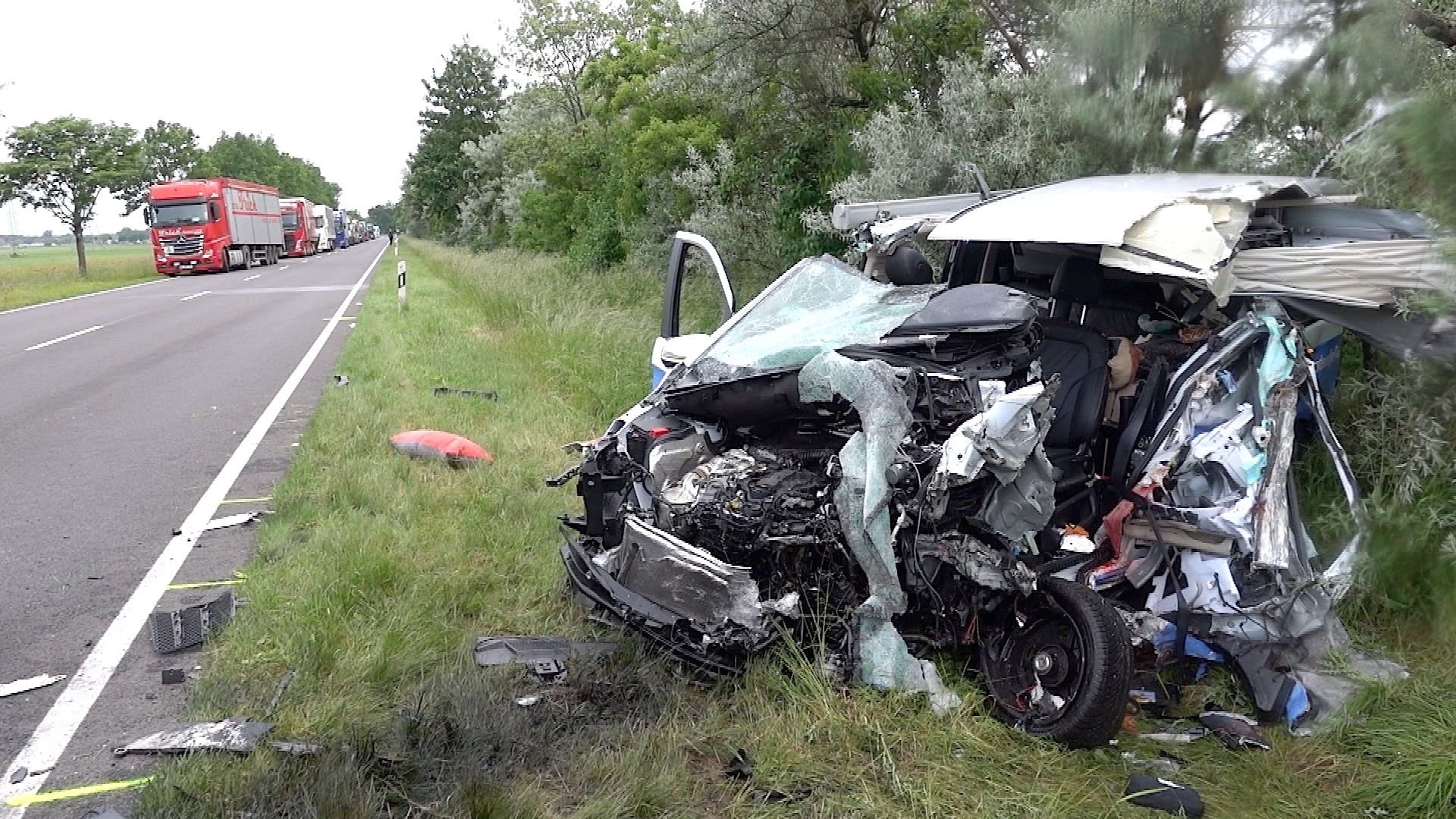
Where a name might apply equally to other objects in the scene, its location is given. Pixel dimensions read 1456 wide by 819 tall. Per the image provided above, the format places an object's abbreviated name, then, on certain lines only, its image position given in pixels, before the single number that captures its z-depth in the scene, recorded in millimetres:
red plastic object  6918
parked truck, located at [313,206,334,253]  57562
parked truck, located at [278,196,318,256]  49453
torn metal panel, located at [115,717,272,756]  3328
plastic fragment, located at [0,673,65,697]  3869
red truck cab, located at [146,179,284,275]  33875
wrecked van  3582
